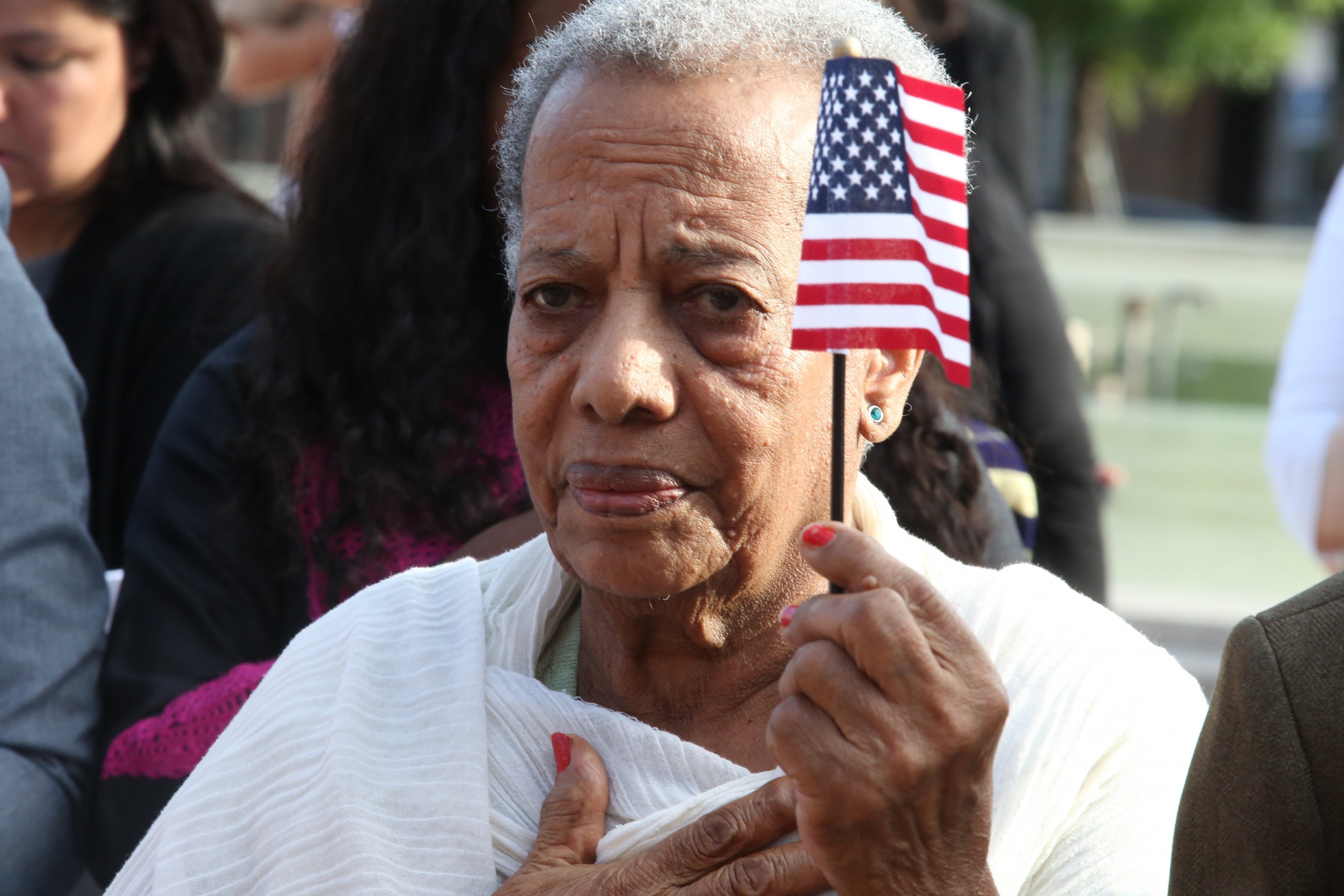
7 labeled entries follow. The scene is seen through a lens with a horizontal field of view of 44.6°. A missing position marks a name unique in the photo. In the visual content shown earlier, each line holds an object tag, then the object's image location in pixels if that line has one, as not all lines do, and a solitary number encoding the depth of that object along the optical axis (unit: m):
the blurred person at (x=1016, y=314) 3.68
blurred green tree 31.69
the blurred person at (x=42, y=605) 2.62
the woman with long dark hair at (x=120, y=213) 3.53
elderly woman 1.91
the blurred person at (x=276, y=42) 5.23
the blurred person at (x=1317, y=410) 3.47
